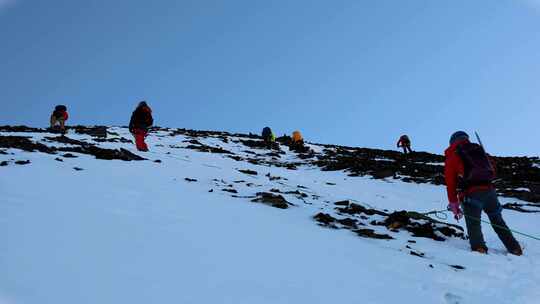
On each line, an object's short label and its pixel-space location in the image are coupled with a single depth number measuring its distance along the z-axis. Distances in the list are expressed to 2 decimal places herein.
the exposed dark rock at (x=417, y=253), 6.22
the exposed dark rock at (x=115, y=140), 18.97
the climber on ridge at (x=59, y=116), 22.70
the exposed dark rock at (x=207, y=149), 21.53
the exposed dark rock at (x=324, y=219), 7.73
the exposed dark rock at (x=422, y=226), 7.73
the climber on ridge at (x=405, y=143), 27.14
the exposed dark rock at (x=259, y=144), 26.82
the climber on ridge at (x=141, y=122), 16.84
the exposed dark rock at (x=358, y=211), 8.98
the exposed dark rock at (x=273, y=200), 8.73
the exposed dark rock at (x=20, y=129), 21.20
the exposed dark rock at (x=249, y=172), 14.29
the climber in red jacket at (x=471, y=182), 7.23
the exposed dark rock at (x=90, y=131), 22.04
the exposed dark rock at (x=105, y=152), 13.40
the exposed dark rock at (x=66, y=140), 16.15
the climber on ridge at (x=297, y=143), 27.00
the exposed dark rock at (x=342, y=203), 9.69
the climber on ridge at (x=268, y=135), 30.02
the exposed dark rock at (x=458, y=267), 5.73
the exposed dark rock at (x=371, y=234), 7.10
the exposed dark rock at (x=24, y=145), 12.89
